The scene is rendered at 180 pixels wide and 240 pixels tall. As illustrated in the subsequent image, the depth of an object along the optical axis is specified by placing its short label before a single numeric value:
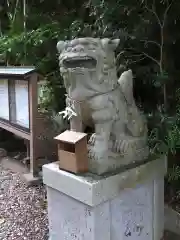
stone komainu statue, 1.54
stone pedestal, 1.58
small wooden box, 1.59
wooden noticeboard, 2.78
